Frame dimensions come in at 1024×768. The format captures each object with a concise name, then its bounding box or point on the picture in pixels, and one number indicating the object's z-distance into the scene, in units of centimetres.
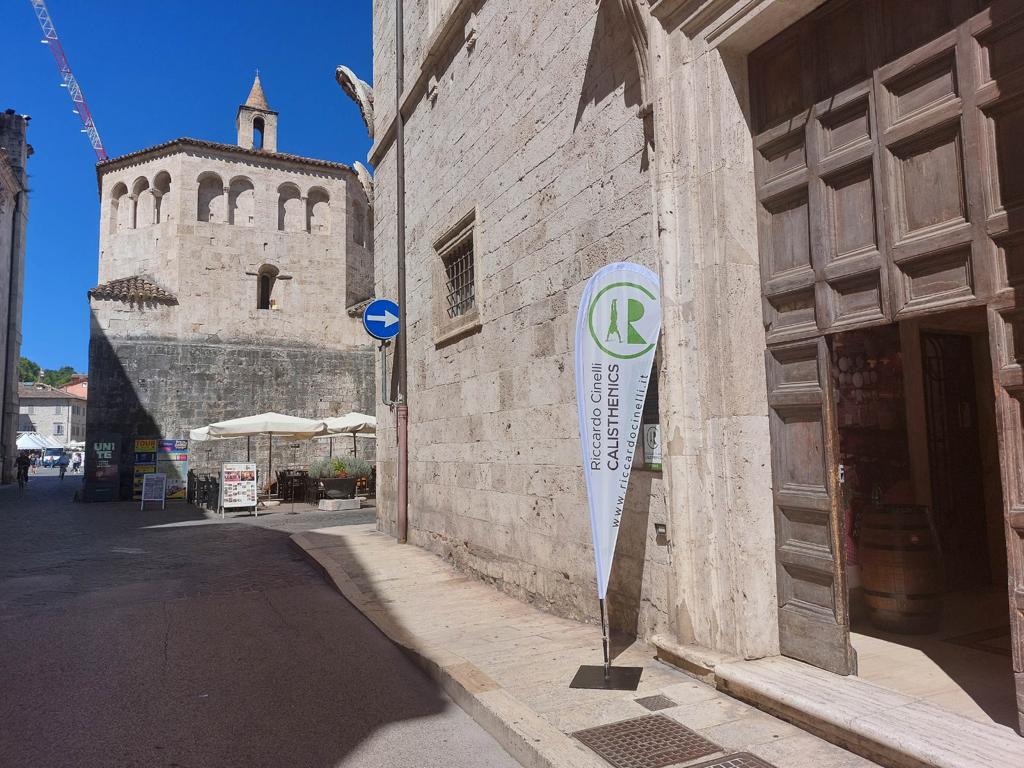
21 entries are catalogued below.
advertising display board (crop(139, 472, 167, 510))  1795
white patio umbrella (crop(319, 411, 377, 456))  1936
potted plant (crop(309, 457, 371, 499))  1850
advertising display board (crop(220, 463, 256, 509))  1631
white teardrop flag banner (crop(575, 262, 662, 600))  416
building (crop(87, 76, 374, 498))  2233
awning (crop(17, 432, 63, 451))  5416
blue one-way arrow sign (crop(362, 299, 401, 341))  1036
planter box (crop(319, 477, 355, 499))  1844
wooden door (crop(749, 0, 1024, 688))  298
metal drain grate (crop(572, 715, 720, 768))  306
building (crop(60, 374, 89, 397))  8588
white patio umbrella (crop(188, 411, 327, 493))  1795
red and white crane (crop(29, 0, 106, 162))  6594
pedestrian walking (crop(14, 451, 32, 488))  2711
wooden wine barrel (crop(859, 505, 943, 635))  444
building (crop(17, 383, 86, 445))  7138
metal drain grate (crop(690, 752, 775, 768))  297
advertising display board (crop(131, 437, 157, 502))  2050
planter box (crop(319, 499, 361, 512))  1712
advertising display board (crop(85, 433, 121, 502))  2052
